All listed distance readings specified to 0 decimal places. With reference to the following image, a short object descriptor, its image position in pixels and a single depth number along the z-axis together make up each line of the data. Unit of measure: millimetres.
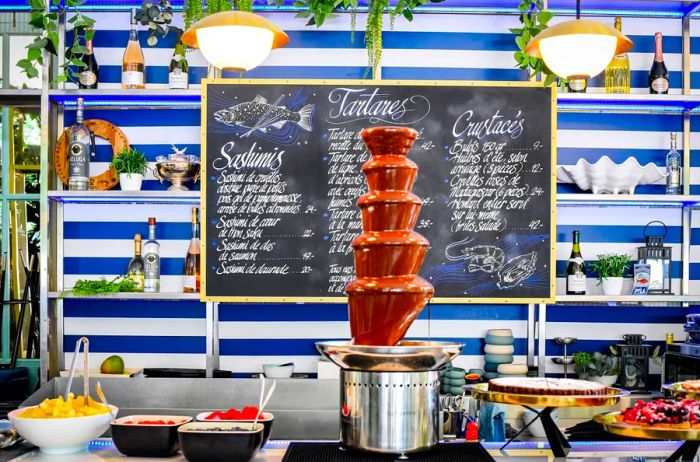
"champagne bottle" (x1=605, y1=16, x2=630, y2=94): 4051
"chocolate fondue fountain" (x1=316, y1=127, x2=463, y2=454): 1563
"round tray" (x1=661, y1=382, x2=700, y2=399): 1992
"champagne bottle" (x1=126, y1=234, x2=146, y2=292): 4000
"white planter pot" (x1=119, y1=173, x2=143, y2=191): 3926
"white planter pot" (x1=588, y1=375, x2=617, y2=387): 3932
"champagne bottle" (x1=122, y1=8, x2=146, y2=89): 3959
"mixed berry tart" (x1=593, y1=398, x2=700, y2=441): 1612
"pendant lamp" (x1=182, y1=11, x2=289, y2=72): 2525
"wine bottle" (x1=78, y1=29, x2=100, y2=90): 3977
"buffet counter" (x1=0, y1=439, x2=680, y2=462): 1766
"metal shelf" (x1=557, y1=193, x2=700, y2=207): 3885
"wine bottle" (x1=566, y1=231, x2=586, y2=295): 3965
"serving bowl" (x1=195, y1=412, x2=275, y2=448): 1793
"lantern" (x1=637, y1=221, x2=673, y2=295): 4027
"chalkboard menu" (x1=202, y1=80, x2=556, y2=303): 3949
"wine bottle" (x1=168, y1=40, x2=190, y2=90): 3943
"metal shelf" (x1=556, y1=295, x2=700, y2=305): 3882
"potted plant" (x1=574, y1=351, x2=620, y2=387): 3951
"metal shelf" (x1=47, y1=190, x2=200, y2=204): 3854
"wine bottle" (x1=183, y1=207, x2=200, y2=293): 3986
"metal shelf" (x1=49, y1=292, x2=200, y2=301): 3842
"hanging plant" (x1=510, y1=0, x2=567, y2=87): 3814
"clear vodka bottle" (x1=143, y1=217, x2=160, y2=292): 3945
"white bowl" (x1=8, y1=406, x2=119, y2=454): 1775
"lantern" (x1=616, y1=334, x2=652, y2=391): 3930
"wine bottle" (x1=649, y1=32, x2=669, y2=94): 4035
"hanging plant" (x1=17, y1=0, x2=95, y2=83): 3619
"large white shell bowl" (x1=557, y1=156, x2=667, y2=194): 3971
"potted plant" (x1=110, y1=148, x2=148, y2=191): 3930
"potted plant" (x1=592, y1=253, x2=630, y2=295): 3965
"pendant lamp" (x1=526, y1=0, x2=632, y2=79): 2488
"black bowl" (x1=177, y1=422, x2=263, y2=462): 1679
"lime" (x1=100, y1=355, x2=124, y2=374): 3910
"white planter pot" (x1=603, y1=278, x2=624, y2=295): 3963
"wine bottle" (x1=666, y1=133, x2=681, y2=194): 4035
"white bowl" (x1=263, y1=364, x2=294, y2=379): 3826
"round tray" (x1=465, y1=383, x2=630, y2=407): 1678
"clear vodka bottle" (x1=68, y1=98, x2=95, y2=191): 3939
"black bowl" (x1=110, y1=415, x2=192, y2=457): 1757
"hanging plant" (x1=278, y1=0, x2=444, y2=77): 3820
